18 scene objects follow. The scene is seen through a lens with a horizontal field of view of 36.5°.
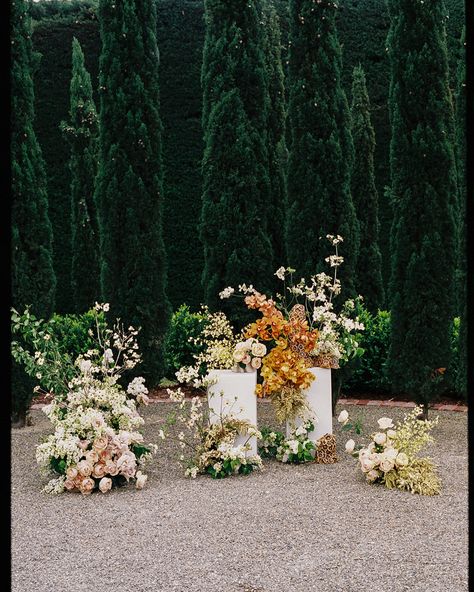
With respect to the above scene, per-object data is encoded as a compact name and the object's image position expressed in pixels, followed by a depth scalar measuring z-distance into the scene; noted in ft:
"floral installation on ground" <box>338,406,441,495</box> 16.35
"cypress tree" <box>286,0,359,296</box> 24.94
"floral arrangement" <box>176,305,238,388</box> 20.01
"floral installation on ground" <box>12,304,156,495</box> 17.06
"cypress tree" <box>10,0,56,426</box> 24.31
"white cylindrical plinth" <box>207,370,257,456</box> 18.94
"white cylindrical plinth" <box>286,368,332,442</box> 19.75
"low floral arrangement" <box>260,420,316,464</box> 19.26
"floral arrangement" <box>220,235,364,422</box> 19.21
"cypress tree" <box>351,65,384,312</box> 33.04
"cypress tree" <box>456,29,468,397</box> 23.66
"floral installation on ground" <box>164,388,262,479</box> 18.10
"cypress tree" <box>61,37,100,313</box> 35.19
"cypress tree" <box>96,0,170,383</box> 26.71
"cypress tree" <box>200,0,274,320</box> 25.99
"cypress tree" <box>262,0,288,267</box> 29.04
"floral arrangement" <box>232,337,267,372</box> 19.56
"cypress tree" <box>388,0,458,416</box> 23.79
